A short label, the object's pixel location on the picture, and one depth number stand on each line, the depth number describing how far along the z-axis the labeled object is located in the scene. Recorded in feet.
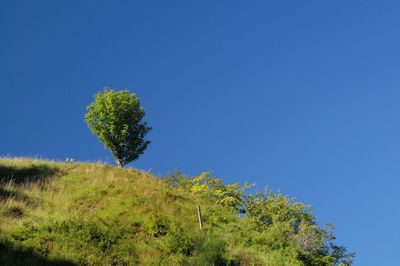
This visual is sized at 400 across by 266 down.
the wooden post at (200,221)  89.48
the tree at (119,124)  155.43
